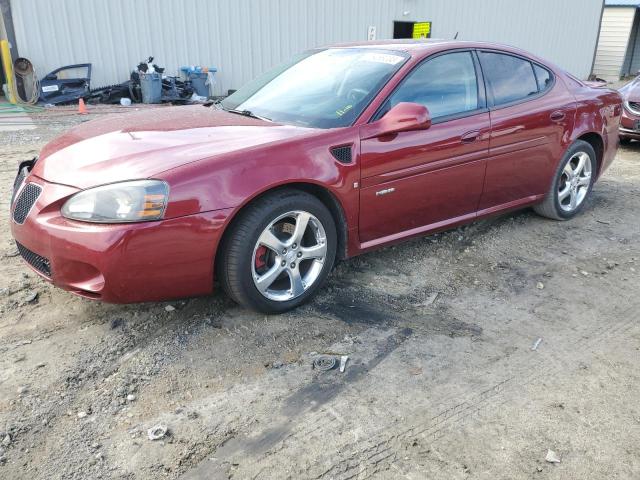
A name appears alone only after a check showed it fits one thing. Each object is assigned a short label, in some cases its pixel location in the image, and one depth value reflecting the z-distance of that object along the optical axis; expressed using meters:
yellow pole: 10.59
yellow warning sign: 15.69
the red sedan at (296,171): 2.81
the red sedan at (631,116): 8.23
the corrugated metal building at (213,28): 11.05
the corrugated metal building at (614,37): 23.14
